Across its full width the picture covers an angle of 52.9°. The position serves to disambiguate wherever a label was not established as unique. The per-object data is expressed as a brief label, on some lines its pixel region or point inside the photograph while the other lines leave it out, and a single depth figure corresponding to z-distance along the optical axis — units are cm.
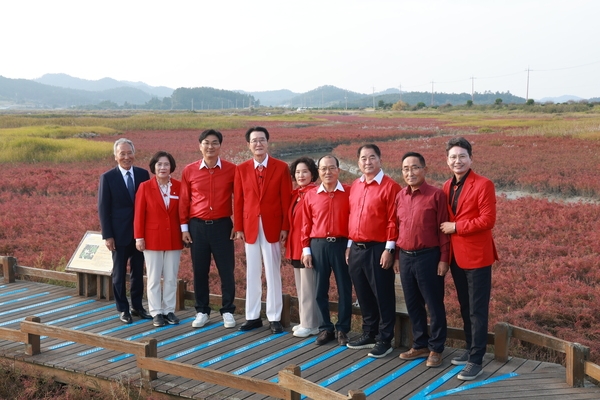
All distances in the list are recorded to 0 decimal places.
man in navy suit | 750
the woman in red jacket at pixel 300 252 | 676
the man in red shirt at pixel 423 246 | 571
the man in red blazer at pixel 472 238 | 545
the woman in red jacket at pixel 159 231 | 729
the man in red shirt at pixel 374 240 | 602
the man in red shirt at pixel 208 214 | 702
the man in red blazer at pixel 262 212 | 689
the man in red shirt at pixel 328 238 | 642
